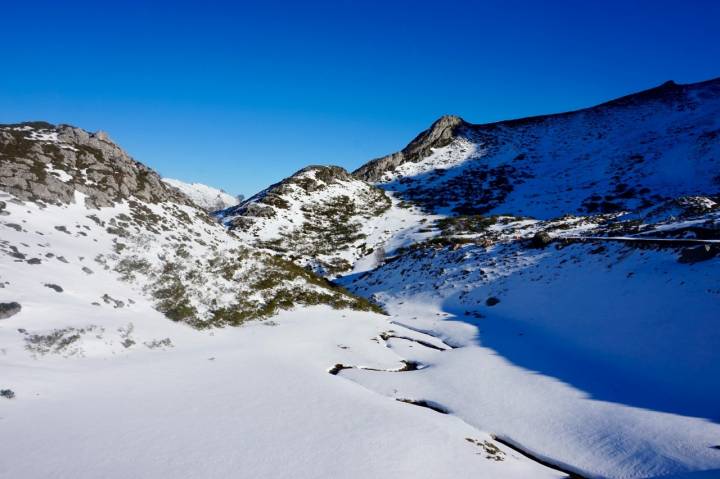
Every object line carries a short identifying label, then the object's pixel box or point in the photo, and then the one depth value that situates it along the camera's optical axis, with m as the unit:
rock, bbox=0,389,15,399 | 10.64
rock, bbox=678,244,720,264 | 22.05
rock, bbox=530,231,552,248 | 36.44
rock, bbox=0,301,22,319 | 14.08
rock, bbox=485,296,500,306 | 30.37
